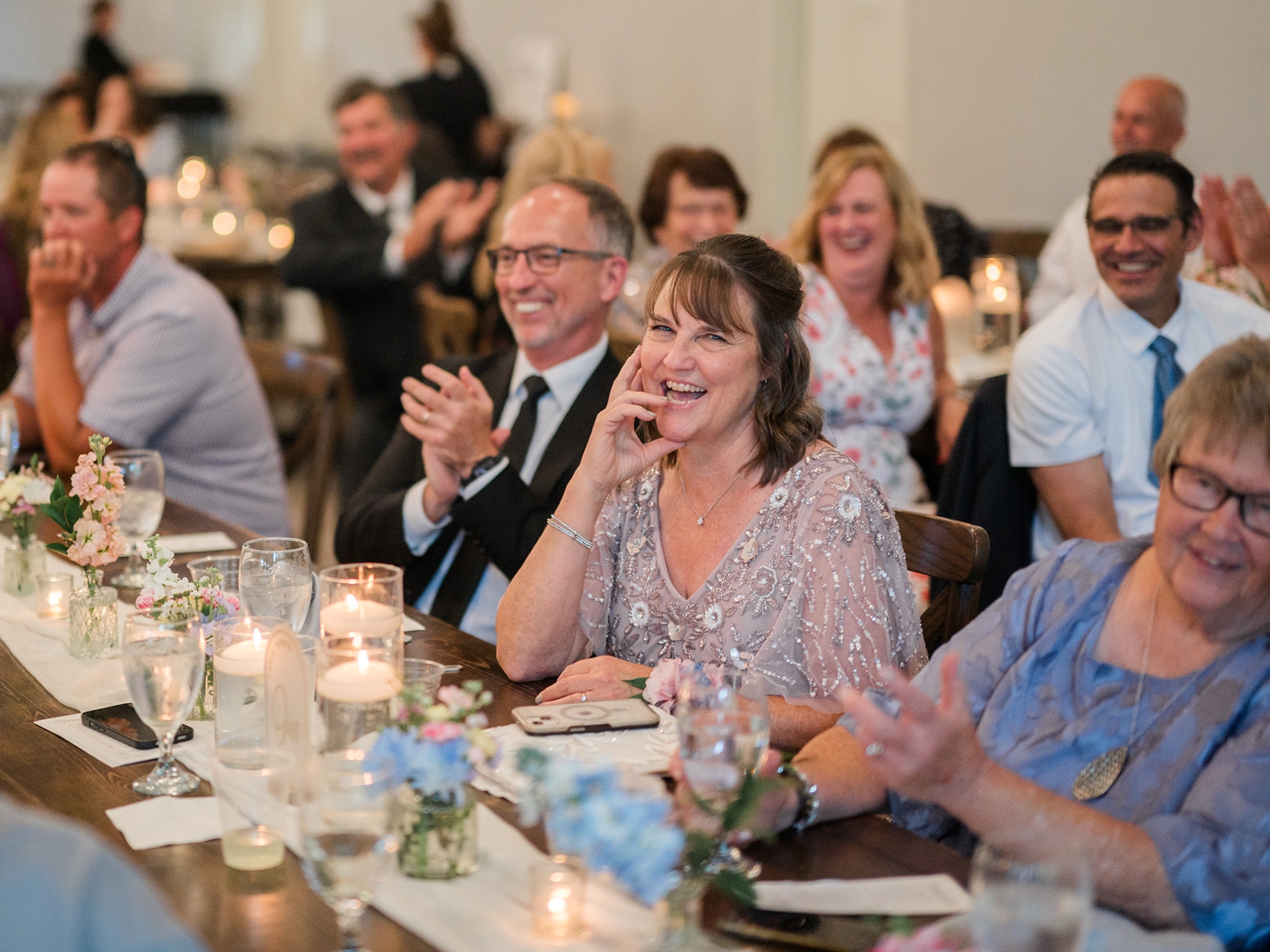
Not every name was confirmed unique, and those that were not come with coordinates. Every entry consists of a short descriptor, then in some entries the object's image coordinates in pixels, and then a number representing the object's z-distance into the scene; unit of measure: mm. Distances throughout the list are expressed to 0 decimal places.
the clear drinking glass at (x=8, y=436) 5200
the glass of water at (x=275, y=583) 4324
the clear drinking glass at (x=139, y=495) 4790
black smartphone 4141
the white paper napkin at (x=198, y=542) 4901
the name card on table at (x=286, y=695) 3966
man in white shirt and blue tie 5241
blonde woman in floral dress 5880
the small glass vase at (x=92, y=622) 4440
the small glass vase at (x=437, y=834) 3839
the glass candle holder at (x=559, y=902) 3783
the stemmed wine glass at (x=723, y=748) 3761
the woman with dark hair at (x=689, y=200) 7295
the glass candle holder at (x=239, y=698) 4097
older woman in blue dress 3897
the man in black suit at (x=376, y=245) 8479
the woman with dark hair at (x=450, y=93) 12398
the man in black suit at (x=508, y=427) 4881
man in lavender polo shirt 5483
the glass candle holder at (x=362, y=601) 4173
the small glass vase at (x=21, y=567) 4712
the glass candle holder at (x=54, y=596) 4601
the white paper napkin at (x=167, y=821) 3944
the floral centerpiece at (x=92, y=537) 4444
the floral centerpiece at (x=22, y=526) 4697
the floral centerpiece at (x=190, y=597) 4268
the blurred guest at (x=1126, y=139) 7600
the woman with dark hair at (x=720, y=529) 4384
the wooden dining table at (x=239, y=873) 3801
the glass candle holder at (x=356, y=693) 4030
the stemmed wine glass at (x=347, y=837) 3710
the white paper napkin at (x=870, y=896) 3823
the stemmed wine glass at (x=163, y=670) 3999
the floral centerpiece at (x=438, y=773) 3768
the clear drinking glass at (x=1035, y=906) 3616
